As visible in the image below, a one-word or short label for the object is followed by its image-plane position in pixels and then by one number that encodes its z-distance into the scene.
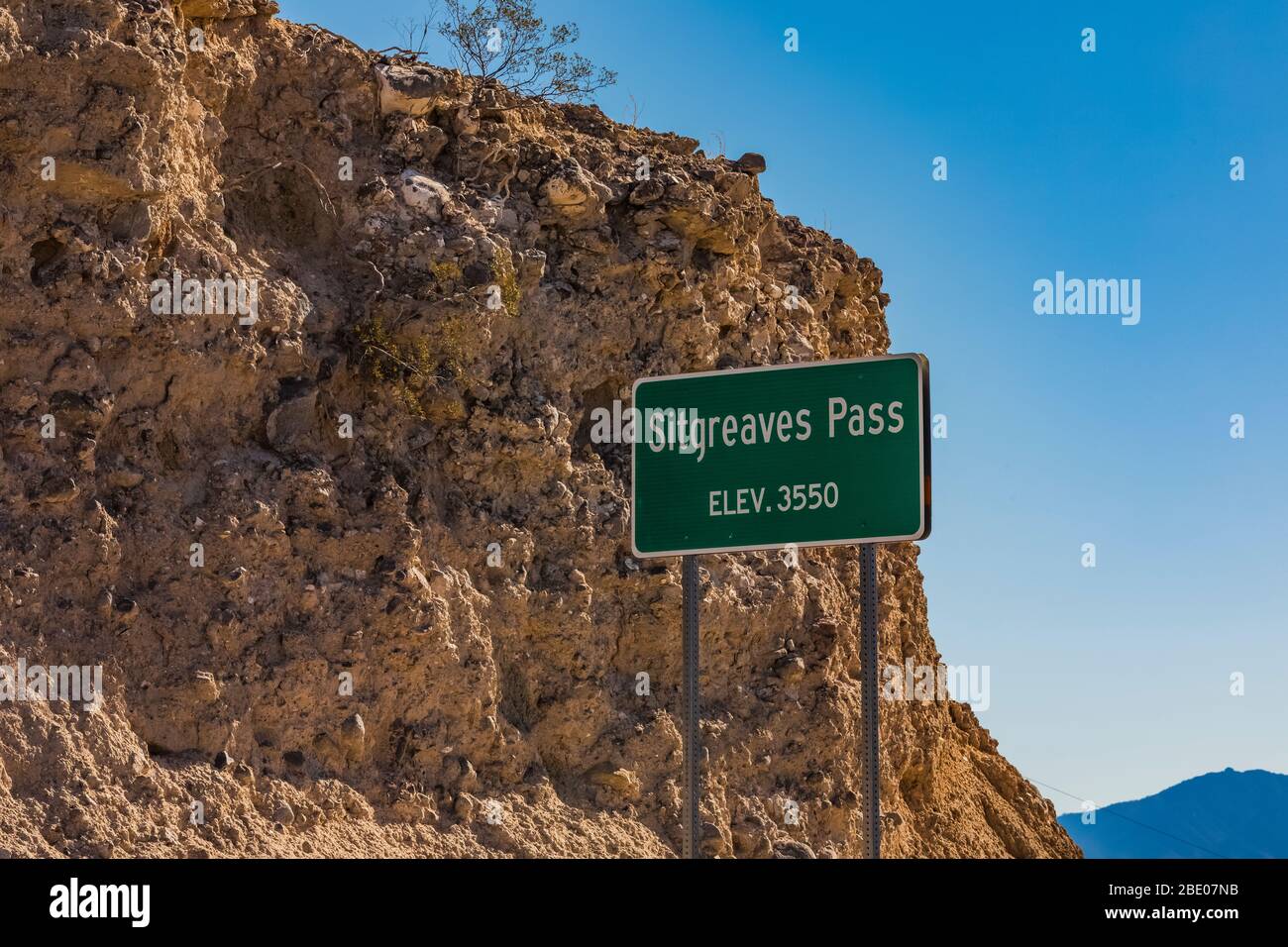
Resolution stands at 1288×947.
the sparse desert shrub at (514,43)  13.62
